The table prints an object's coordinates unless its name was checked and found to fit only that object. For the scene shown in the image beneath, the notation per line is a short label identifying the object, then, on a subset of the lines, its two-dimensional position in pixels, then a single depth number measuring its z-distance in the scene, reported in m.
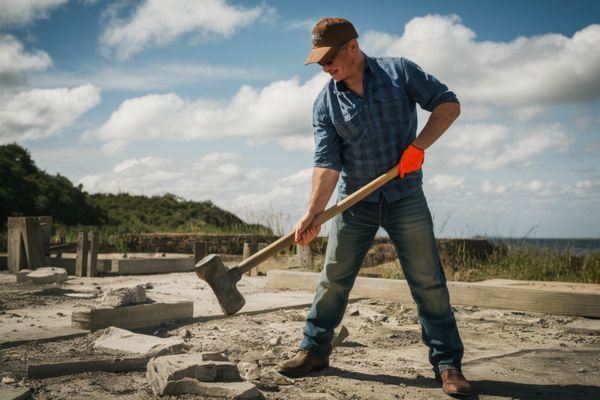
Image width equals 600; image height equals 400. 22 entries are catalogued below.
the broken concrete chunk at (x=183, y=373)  3.23
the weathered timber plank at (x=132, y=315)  5.10
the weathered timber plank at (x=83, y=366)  3.64
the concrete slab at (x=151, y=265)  9.88
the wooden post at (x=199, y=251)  10.06
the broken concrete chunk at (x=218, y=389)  3.14
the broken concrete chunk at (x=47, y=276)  8.38
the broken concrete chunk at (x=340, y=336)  4.57
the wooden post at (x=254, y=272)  10.08
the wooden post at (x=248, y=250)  9.82
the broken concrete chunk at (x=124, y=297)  5.32
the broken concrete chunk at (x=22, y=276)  8.56
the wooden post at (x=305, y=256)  9.26
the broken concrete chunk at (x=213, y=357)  3.46
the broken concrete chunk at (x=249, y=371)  3.59
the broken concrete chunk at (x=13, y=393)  3.04
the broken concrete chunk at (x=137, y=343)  4.05
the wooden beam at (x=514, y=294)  6.01
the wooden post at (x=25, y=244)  9.76
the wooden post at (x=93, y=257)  9.43
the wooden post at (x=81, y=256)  9.55
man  3.50
